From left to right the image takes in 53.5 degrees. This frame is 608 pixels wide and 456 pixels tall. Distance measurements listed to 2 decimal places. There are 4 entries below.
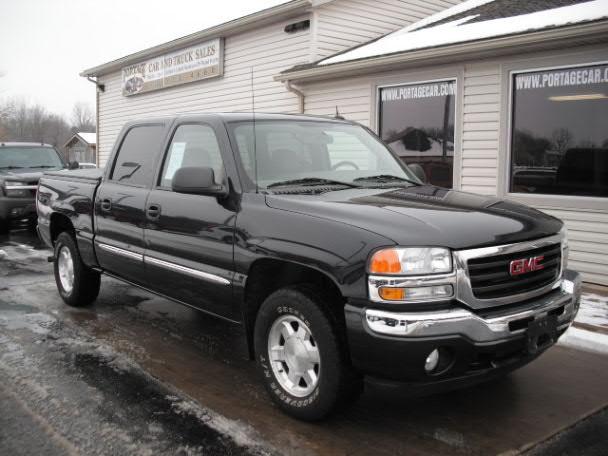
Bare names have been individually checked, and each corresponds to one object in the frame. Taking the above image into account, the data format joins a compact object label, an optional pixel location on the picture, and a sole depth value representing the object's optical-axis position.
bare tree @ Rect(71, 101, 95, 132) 108.36
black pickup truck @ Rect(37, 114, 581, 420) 3.01
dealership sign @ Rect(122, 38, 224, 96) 14.39
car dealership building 7.62
